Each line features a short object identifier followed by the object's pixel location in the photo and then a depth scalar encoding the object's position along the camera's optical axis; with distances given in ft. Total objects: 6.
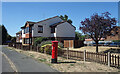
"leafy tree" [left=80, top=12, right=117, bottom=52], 37.57
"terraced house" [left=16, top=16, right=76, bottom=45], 66.85
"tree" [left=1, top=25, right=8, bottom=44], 134.73
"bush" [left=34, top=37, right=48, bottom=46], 56.00
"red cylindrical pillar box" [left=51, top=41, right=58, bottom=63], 21.67
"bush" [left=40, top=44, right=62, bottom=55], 33.34
